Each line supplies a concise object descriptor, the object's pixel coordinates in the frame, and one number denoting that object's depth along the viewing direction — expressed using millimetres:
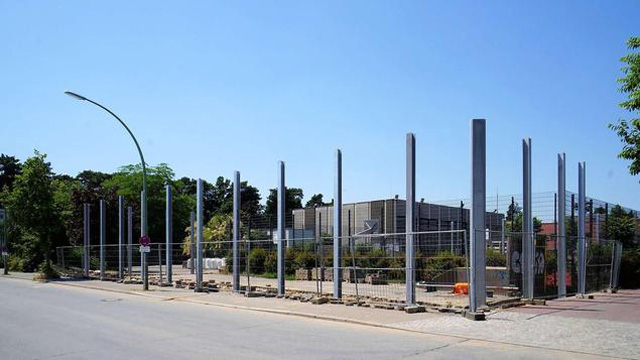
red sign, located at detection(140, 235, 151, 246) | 26453
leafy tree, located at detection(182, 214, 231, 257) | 54959
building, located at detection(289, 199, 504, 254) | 44344
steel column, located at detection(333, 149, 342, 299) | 18484
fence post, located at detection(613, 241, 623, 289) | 23208
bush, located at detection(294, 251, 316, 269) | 31609
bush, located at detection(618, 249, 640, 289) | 24922
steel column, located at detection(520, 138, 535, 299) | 17500
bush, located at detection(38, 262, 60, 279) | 36188
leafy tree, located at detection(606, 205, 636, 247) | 32969
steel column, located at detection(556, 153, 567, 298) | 19531
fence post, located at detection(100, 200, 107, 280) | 34250
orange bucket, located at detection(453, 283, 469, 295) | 20119
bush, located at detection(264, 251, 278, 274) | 25339
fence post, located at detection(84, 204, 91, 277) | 36844
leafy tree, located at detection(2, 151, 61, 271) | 37375
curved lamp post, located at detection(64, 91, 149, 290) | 26078
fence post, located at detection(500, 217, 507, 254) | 17391
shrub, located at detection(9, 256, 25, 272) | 48291
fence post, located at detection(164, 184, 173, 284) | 27592
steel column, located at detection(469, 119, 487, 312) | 14523
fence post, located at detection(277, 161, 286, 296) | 20719
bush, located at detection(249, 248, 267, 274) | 24516
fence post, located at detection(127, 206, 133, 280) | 31703
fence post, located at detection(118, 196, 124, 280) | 32906
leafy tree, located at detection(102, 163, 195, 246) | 62438
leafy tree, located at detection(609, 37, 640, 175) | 14273
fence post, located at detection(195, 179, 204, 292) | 24328
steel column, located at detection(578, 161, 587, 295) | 20250
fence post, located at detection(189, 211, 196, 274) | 26372
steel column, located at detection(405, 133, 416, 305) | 16156
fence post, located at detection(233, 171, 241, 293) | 22656
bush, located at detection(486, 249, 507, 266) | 23884
